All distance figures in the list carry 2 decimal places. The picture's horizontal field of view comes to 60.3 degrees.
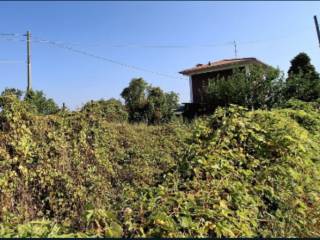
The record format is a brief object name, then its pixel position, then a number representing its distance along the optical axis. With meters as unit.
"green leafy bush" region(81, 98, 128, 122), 5.75
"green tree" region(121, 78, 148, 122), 25.77
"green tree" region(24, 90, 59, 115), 12.40
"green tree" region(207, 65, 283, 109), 10.72
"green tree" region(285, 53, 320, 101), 10.61
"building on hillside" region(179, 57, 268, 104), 20.12
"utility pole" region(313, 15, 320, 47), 16.19
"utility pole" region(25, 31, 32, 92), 16.03
